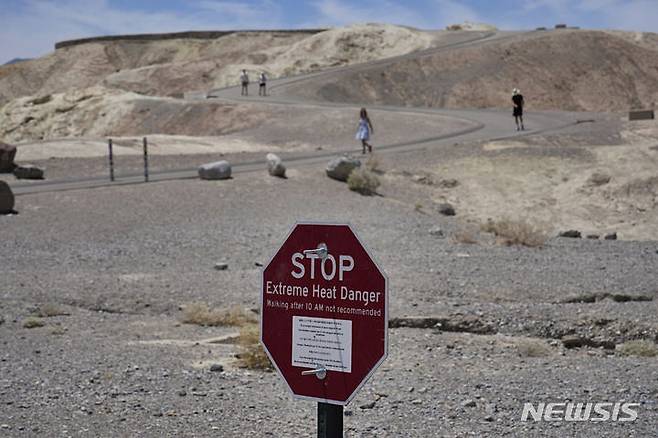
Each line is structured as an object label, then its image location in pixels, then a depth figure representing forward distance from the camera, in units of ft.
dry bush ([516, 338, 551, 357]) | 35.81
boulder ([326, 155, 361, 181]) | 87.40
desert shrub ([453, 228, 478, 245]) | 67.10
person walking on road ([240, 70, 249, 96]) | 193.88
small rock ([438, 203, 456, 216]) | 82.94
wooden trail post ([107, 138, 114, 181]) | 83.47
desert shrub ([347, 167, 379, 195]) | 83.76
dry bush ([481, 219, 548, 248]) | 66.39
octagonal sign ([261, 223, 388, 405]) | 13.51
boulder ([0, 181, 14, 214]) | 69.39
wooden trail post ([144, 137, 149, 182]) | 83.46
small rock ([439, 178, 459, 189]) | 94.32
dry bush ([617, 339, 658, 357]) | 35.19
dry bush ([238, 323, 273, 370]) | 32.40
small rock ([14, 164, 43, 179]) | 87.15
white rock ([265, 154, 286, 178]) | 86.53
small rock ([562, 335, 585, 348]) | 38.60
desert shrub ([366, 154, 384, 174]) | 92.53
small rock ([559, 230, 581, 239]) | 75.92
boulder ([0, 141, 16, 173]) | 88.48
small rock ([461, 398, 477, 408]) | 26.86
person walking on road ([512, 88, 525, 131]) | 126.82
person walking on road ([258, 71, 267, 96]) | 188.02
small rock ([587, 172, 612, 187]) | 95.96
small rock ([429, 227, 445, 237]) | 70.13
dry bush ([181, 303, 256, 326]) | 41.96
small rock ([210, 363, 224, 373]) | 31.67
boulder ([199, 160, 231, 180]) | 83.82
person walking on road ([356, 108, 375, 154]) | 102.59
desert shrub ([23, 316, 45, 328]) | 39.47
